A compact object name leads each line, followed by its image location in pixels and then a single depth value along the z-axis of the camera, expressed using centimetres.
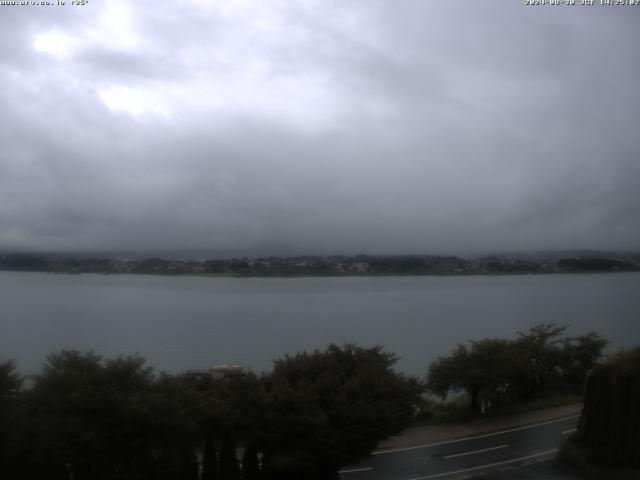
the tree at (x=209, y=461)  1334
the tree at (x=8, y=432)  1133
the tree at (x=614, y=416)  1444
